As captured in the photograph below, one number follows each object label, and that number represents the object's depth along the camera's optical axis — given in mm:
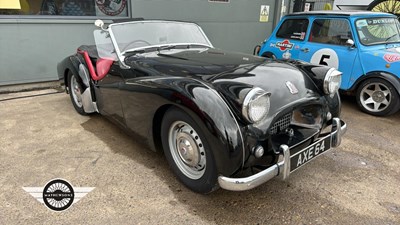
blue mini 4430
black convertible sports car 2135
